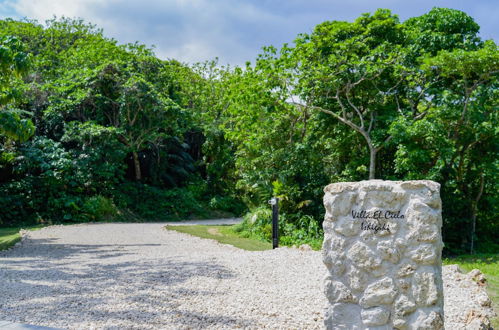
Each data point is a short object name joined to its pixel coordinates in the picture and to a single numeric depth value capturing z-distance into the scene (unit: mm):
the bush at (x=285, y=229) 11782
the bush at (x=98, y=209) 16328
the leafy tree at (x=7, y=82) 8203
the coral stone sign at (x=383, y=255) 3783
